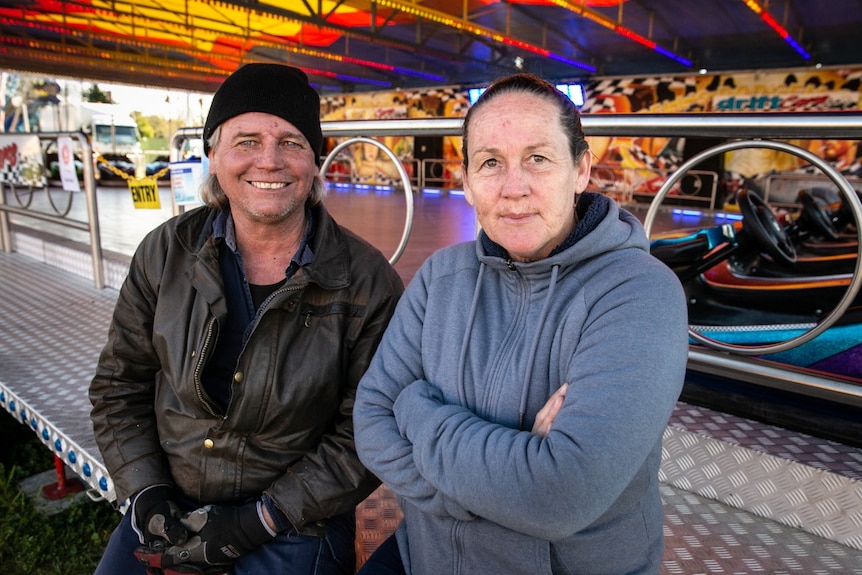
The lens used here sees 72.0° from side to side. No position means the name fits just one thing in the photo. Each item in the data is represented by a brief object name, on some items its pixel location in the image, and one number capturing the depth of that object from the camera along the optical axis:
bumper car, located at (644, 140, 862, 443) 1.69
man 1.29
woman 0.88
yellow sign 3.43
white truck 18.53
